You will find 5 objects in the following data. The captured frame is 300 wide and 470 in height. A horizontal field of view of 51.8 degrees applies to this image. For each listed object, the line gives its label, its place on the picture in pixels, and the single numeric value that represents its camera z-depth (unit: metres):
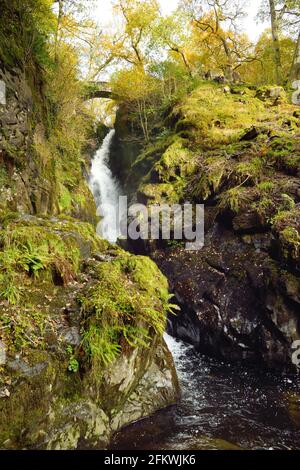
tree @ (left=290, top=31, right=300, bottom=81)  14.16
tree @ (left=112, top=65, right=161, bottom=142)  15.30
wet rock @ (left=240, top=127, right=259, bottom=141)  10.37
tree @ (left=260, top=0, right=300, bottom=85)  14.31
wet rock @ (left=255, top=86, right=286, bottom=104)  12.80
